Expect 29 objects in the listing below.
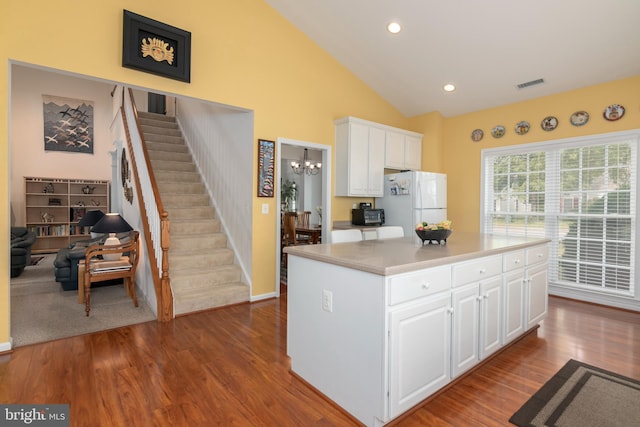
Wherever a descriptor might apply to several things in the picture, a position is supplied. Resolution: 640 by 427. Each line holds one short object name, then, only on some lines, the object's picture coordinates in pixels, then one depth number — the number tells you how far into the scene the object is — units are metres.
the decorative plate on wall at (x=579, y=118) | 4.36
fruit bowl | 2.68
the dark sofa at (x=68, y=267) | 4.38
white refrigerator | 5.09
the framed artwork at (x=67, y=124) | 7.54
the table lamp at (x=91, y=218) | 4.59
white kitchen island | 1.79
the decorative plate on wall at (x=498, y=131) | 5.12
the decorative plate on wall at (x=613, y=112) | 4.11
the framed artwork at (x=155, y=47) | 3.12
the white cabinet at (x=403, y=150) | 5.38
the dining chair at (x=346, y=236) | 3.05
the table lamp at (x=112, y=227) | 3.91
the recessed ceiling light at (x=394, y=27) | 3.96
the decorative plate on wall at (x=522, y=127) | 4.86
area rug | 1.95
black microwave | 5.17
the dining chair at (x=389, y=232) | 3.38
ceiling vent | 4.41
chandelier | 7.78
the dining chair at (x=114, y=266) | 3.61
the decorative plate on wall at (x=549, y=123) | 4.61
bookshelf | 7.30
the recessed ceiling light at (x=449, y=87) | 4.88
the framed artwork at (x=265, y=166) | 4.21
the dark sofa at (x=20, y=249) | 5.11
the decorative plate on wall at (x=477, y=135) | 5.36
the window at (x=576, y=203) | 4.15
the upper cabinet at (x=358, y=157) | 4.91
